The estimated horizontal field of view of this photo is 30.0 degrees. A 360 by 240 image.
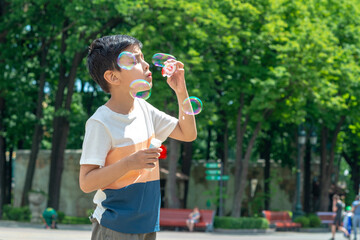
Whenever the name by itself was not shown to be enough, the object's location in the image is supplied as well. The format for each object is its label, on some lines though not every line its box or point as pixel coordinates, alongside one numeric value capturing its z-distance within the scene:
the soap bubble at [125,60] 3.11
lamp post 30.39
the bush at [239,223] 27.91
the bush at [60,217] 29.94
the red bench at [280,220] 30.73
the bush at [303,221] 31.95
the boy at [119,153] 3.02
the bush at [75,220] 30.56
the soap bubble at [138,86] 3.15
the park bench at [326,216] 33.03
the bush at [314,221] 32.56
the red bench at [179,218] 27.94
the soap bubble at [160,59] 4.06
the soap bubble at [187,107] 3.33
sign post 26.69
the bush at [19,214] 29.92
